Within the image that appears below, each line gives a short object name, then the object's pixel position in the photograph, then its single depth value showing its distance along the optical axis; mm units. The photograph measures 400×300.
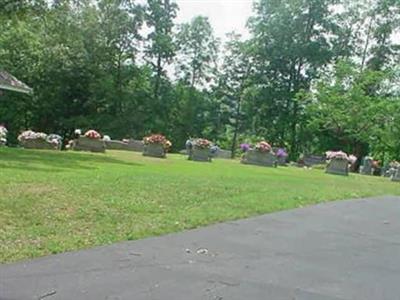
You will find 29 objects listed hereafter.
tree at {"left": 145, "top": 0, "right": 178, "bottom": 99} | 45375
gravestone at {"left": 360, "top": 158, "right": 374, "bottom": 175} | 34906
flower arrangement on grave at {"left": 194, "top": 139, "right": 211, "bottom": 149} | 25748
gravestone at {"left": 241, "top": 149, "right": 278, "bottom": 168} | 27094
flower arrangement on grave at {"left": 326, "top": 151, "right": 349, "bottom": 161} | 26700
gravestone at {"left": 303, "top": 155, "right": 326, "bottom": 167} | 37003
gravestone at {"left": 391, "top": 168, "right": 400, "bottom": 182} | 26391
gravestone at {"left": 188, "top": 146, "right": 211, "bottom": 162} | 25578
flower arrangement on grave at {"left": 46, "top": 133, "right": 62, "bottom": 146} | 25672
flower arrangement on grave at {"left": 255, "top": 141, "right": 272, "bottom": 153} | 26984
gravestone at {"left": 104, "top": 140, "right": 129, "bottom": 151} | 31844
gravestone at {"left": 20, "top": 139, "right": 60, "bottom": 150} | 24391
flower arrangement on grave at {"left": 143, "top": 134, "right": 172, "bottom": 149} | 25344
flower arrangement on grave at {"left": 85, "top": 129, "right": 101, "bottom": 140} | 25500
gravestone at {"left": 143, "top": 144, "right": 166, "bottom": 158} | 25297
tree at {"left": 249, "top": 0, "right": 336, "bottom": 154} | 48031
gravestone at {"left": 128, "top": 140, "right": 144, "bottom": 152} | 31936
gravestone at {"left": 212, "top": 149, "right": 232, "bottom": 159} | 35891
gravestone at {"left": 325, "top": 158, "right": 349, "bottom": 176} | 26609
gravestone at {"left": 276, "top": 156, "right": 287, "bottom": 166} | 31984
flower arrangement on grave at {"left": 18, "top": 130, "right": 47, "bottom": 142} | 24453
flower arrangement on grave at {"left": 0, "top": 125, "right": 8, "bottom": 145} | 24767
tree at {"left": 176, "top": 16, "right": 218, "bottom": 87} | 48875
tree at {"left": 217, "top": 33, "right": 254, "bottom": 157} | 50188
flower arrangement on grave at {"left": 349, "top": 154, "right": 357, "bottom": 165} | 33300
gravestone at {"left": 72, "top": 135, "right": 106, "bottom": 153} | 25297
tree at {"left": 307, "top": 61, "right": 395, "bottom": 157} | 37594
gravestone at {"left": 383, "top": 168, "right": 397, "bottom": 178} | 28561
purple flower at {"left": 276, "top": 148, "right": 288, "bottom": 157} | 32938
